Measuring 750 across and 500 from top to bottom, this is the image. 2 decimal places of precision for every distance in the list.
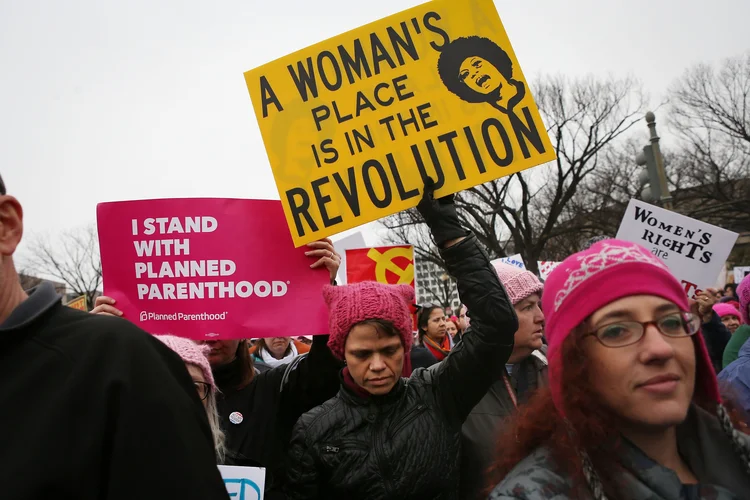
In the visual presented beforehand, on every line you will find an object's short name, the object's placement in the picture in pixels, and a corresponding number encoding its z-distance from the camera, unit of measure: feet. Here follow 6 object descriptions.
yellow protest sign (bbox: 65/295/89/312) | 26.37
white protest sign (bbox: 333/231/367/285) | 21.86
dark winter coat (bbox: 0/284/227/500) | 3.67
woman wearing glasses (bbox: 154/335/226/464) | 8.41
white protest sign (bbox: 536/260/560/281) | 26.23
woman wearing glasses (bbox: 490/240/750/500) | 4.82
